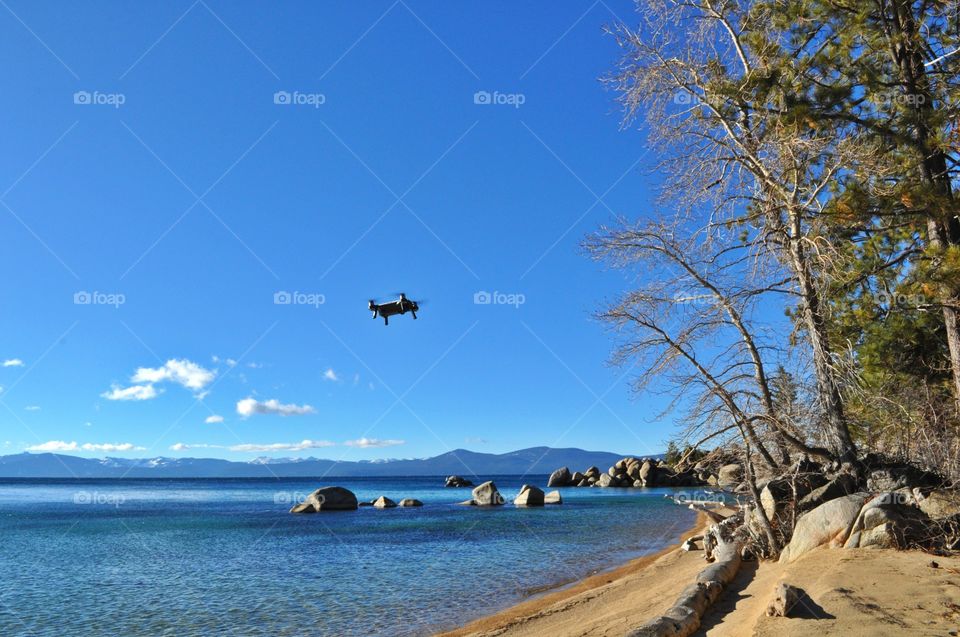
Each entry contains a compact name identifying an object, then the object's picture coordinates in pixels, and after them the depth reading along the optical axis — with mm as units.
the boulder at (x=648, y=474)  95688
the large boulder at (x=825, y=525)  12117
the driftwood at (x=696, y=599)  9516
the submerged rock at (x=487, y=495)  61031
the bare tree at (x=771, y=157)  12547
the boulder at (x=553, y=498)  58656
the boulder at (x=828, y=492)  14133
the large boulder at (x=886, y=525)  11250
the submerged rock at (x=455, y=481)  135412
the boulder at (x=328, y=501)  55844
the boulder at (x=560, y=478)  116562
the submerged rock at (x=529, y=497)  57691
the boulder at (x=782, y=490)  14836
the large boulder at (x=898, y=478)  14062
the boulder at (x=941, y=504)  11666
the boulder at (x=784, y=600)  8703
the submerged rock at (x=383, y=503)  60581
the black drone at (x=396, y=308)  10062
